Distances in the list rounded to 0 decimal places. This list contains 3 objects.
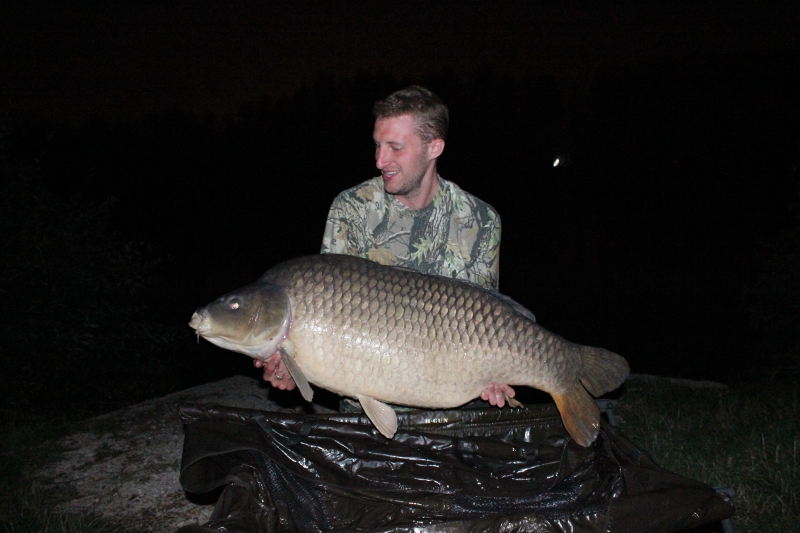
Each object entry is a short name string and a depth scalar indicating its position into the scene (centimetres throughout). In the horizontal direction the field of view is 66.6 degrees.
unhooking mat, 150
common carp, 163
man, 199
